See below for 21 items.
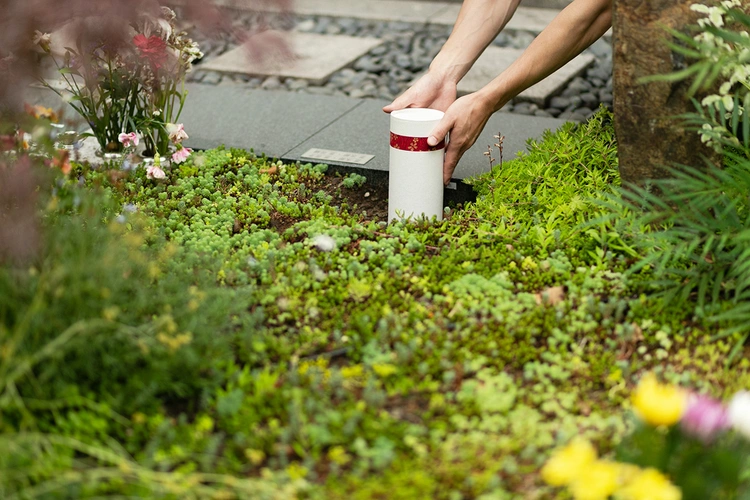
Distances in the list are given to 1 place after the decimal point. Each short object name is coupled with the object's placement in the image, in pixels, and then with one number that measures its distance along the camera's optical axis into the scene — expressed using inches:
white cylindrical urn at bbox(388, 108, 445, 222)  102.7
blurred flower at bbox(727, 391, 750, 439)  56.5
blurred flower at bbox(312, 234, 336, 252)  96.9
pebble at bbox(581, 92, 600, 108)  163.9
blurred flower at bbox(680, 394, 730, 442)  56.8
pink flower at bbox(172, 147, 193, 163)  119.7
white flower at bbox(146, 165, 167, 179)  113.5
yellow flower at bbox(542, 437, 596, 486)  53.3
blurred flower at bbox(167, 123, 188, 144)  119.0
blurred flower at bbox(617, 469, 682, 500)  52.6
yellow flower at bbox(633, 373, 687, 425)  53.9
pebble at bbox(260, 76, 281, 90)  177.6
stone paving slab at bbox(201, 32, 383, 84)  181.8
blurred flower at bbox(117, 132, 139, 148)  115.8
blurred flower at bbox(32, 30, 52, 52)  102.7
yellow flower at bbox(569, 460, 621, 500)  52.4
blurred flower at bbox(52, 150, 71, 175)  89.3
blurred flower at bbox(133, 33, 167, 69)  106.4
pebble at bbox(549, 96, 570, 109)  165.2
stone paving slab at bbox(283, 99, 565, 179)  127.1
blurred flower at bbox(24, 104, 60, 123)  107.0
